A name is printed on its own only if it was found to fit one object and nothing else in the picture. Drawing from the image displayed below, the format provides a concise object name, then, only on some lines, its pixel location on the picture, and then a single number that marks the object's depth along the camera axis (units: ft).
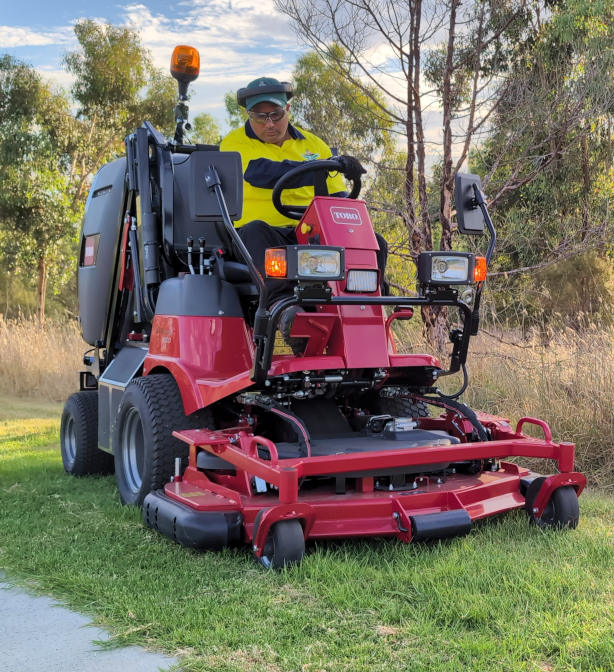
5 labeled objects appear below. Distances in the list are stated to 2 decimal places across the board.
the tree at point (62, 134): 61.93
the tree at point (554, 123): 27.53
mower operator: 15.24
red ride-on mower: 11.52
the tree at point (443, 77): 27.84
